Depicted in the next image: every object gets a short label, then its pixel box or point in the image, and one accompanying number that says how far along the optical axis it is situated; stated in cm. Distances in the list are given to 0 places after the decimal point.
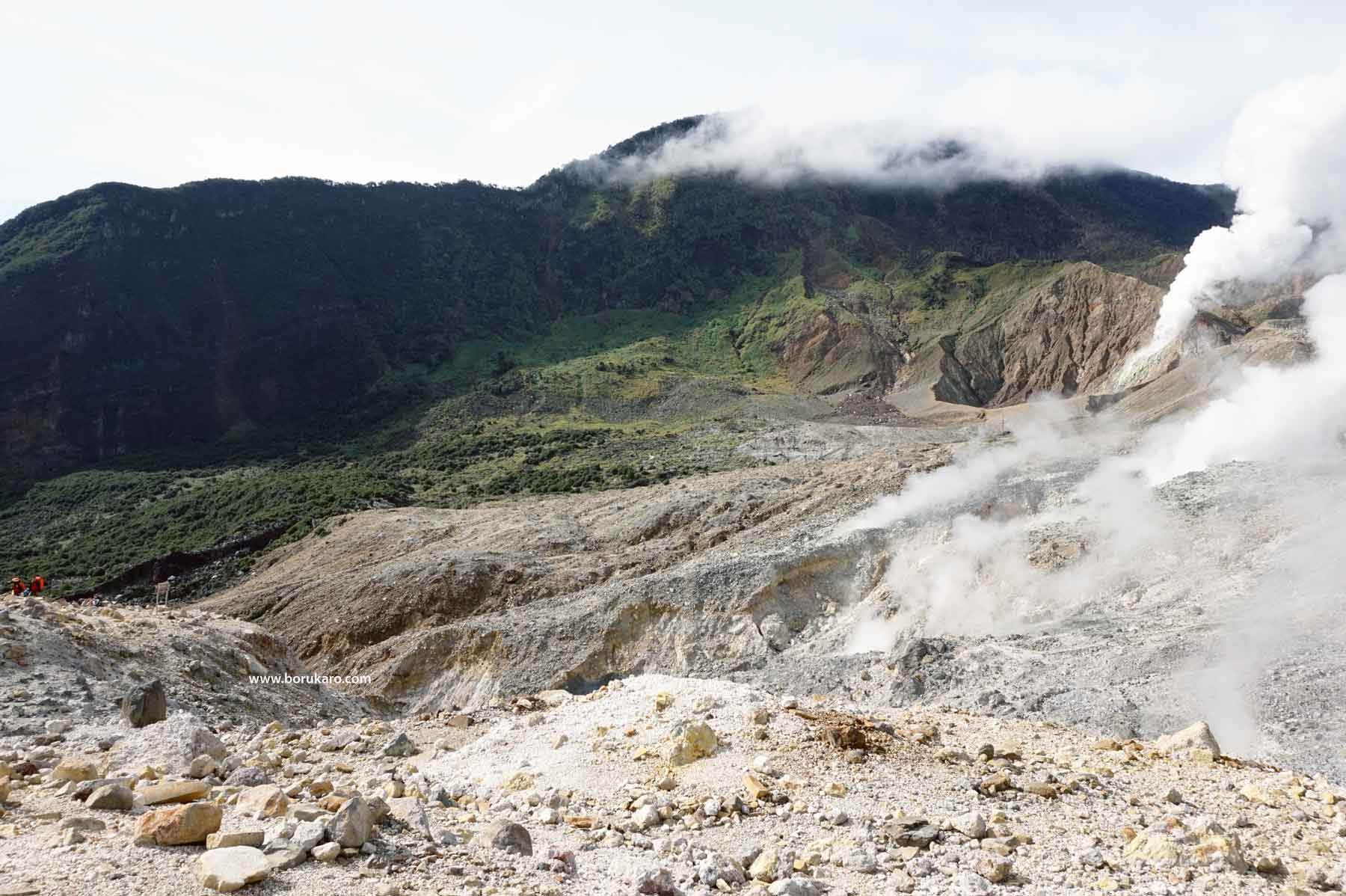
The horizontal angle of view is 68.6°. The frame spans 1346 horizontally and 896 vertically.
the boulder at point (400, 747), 1071
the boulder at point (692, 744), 952
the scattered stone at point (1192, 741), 1024
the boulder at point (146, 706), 1084
